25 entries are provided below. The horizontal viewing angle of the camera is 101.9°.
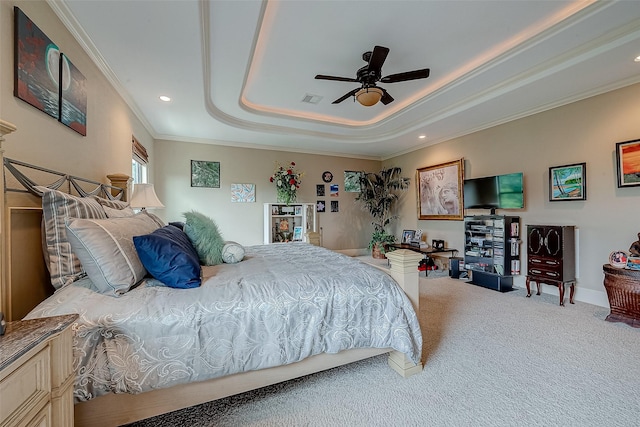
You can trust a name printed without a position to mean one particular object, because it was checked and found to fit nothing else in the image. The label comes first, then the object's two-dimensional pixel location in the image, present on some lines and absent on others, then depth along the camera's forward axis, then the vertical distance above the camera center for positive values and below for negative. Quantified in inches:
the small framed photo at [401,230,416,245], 211.2 -16.4
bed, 45.8 -22.5
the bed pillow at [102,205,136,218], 71.3 +0.7
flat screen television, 145.6 +14.6
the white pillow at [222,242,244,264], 84.7 -12.7
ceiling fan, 95.3 +53.0
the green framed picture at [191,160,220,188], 191.3 +30.9
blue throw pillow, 56.3 -10.5
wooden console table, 181.2 -24.1
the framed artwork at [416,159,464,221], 181.9 +18.9
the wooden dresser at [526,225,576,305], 122.3 -19.3
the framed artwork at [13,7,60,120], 53.6 +33.4
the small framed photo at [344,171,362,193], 244.8 +32.6
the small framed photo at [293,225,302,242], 206.7 -14.1
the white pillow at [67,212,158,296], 50.4 -8.1
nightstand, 25.0 -17.7
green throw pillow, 80.9 -7.6
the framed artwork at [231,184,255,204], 201.8 +17.4
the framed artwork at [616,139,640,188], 108.0 +23.2
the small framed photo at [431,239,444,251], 188.3 -21.3
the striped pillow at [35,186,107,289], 53.4 -5.3
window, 134.0 +29.8
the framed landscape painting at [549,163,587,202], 124.6 +17.3
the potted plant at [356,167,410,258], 228.8 +16.6
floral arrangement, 201.9 +24.5
